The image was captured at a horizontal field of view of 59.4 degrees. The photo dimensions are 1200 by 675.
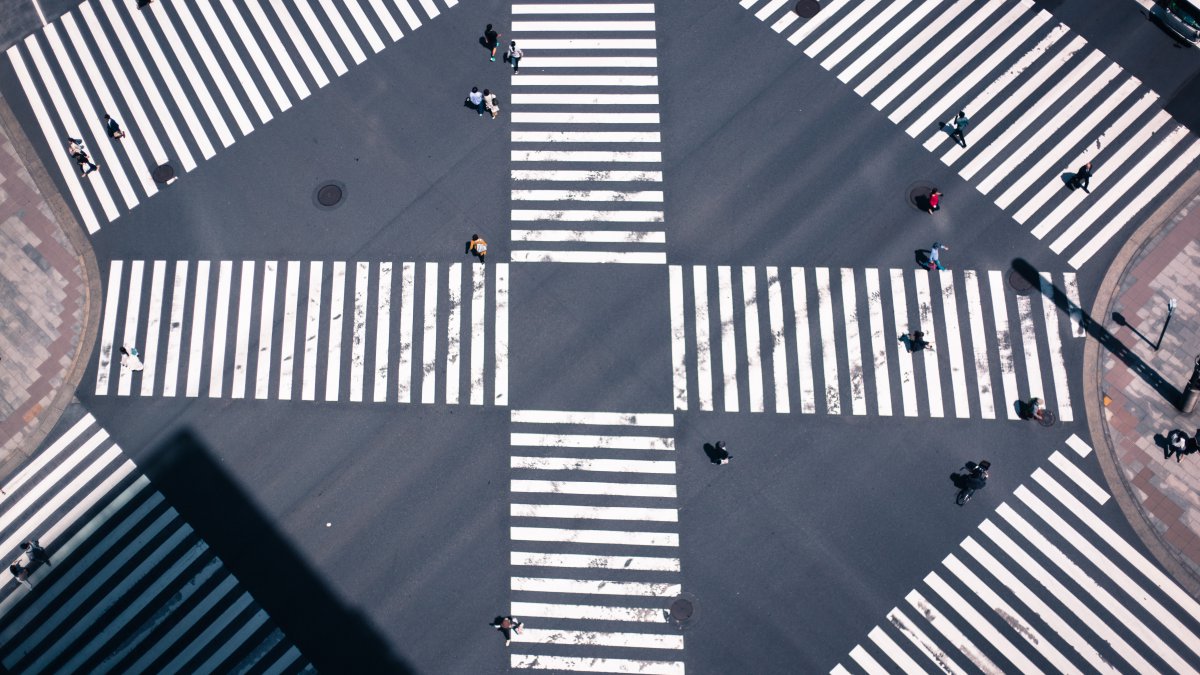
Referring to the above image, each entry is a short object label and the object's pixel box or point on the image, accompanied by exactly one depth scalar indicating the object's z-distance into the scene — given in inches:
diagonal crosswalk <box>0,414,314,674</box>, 1363.2
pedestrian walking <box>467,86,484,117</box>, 1611.7
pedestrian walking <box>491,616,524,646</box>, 1309.1
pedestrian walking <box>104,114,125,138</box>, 1631.4
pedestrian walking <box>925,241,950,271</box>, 1492.4
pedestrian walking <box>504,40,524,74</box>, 1651.1
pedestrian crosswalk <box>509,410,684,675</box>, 1330.0
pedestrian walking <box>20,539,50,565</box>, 1398.9
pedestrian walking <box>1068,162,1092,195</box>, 1528.1
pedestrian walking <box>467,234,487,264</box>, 1517.0
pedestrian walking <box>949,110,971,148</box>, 1578.5
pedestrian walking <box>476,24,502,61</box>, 1663.4
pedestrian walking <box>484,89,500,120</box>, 1614.2
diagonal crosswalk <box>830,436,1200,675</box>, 1305.4
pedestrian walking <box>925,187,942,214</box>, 1518.2
